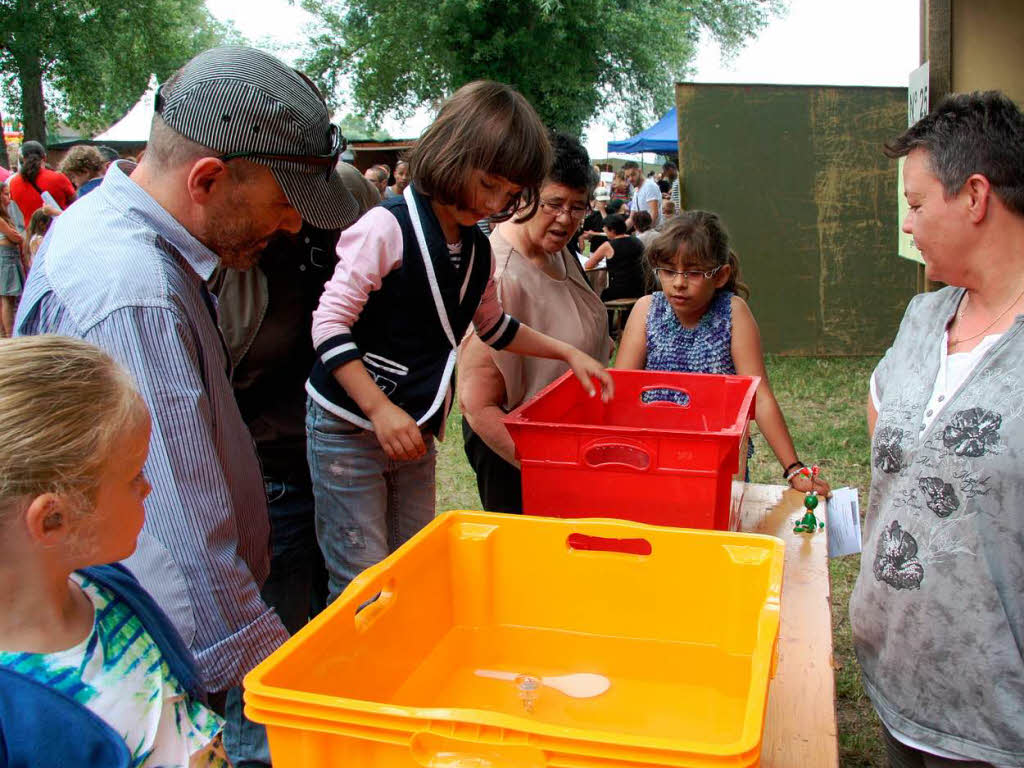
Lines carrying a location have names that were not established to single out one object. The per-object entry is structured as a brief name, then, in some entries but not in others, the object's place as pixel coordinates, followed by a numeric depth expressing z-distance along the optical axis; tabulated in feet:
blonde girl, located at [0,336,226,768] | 3.08
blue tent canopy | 62.85
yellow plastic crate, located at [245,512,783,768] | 4.06
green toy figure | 7.02
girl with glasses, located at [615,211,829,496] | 8.49
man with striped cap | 3.81
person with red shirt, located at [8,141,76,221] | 31.55
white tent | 61.72
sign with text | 9.60
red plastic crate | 5.70
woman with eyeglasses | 7.95
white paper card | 6.70
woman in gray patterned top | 4.74
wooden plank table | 4.34
